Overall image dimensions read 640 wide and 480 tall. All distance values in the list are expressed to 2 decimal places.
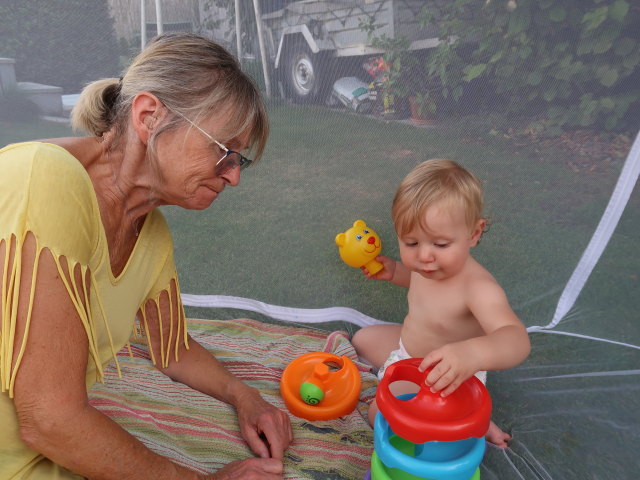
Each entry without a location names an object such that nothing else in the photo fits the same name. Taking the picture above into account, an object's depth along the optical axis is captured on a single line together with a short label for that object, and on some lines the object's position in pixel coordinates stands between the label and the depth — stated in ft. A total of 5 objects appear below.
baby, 4.73
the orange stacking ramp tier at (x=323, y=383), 5.25
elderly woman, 3.19
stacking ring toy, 3.62
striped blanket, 4.64
